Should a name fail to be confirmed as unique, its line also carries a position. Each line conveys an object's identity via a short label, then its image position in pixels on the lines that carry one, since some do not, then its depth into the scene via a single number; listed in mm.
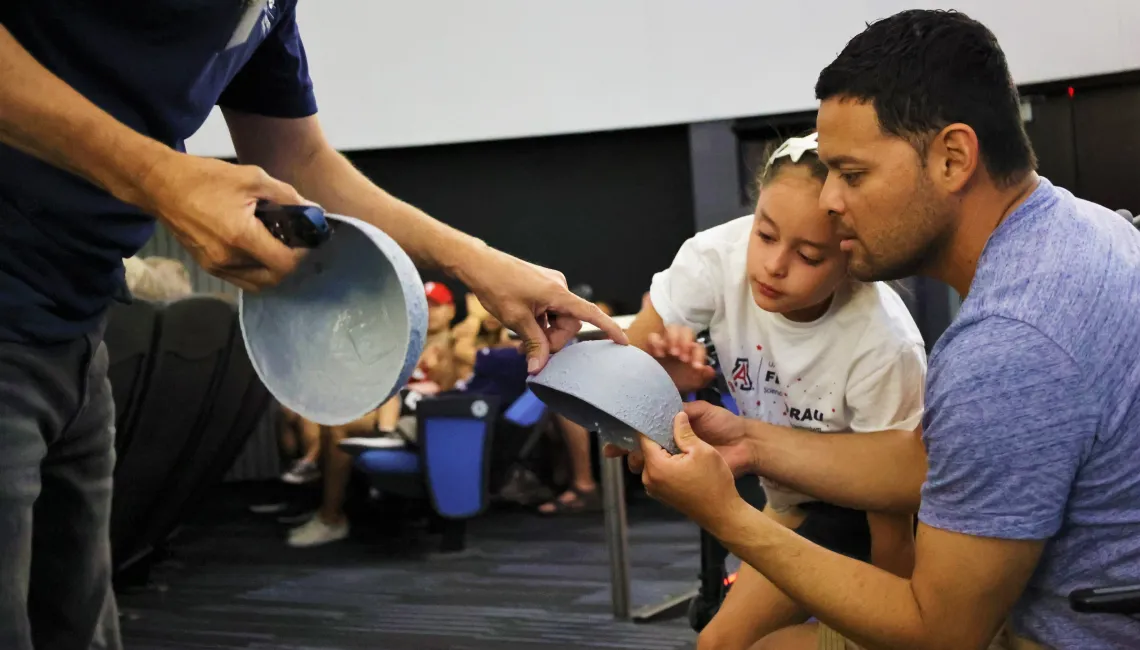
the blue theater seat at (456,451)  4074
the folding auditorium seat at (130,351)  3242
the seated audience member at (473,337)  5285
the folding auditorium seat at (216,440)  3693
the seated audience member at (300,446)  5477
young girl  1529
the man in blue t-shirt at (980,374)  1033
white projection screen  4730
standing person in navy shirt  862
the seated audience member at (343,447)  4387
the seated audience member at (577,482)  5051
